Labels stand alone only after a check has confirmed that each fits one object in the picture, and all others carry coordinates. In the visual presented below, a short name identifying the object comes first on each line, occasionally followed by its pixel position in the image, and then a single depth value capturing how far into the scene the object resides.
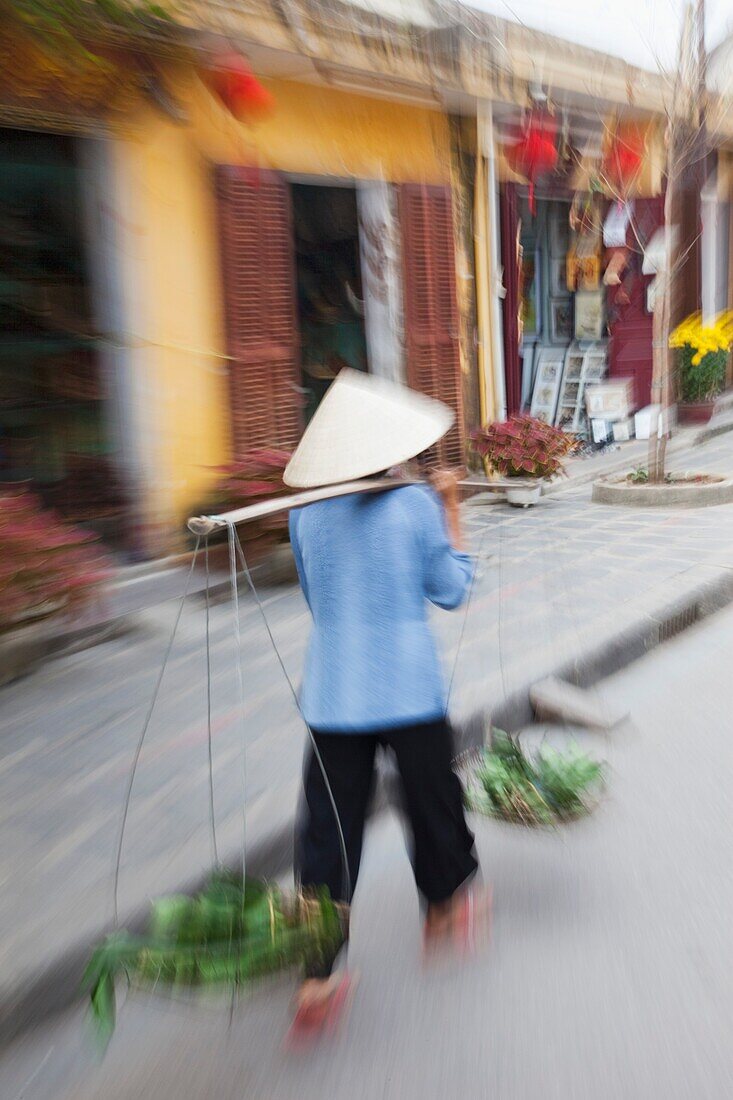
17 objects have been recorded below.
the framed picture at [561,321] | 12.95
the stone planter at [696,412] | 12.72
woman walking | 2.67
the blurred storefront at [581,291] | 12.16
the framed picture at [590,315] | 12.68
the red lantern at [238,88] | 6.53
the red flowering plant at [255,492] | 6.58
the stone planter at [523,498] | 9.12
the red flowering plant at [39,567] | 5.04
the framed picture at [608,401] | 12.33
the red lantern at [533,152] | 9.19
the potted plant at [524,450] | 9.20
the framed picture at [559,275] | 12.77
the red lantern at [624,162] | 10.04
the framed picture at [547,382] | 12.70
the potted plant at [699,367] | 12.69
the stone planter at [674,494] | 8.80
